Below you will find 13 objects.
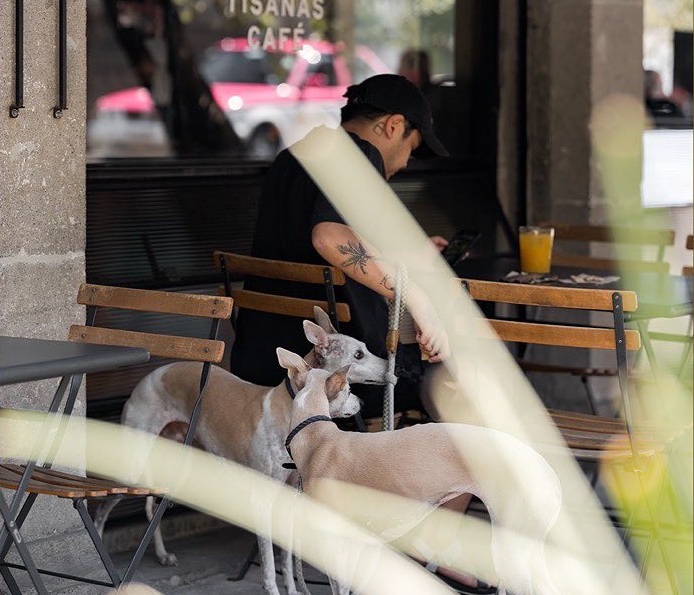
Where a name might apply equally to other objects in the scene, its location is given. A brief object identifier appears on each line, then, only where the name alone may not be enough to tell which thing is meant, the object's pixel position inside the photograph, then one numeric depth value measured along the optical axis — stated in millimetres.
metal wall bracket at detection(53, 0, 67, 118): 9406
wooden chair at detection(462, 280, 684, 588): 8398
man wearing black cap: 9711
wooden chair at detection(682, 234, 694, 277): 11545
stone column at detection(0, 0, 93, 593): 9234
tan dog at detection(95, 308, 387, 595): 9047
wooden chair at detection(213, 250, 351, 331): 9336
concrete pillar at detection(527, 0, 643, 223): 14023
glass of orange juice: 10883
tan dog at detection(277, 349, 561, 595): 7367
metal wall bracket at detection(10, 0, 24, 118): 9125
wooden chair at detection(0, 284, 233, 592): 7957
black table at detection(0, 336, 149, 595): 6734
